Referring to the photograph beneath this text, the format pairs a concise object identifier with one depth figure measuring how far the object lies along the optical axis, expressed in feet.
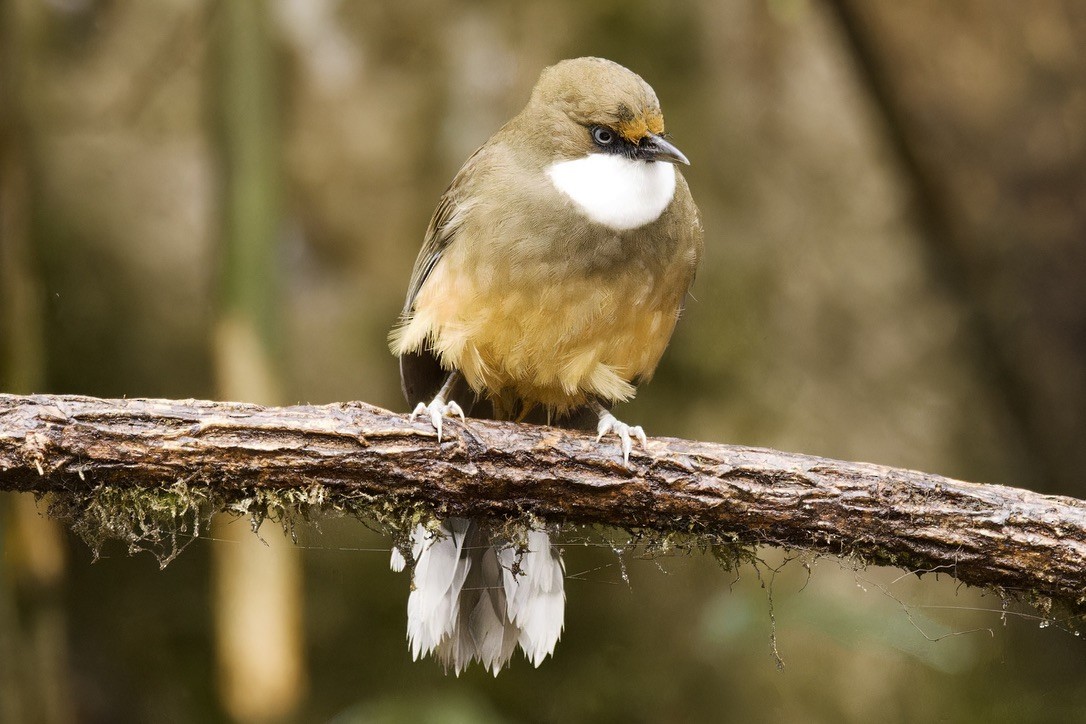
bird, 21.29
